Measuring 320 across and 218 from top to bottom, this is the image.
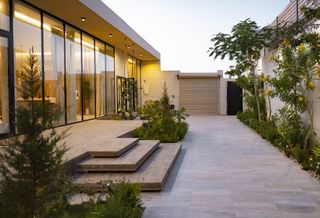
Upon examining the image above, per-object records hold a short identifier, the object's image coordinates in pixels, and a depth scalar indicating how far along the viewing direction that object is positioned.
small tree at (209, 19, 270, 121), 8.82
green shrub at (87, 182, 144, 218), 2.36
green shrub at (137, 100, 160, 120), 7.88
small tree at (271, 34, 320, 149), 4.98
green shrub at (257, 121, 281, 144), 6.85
